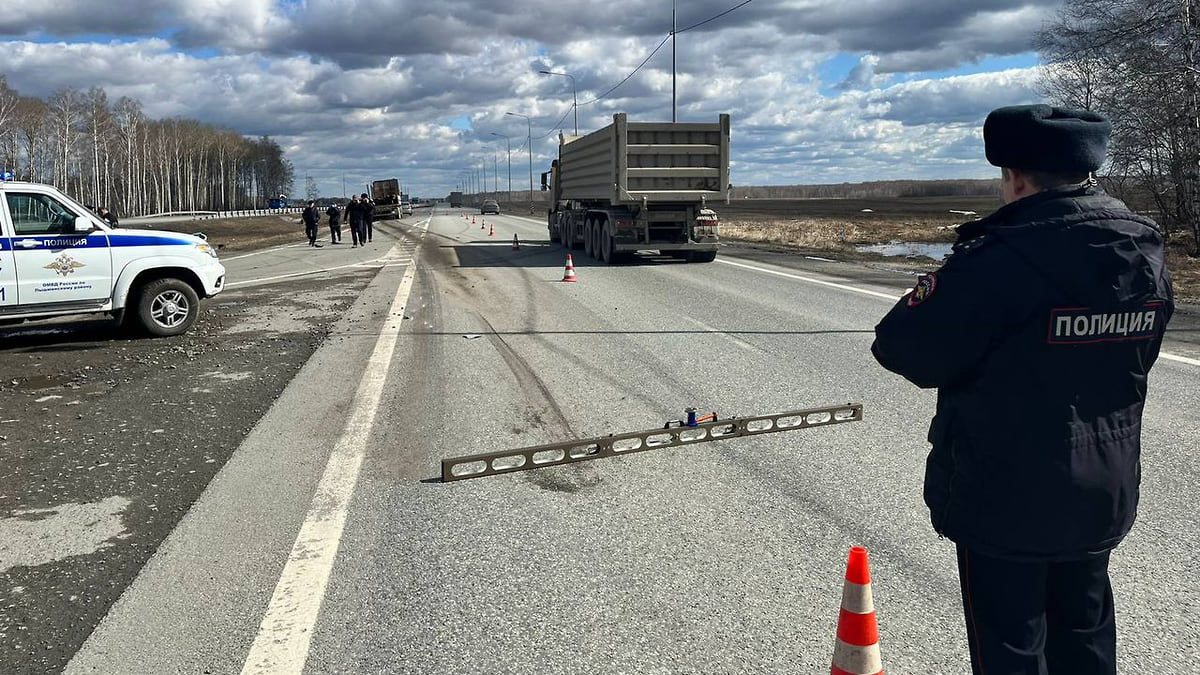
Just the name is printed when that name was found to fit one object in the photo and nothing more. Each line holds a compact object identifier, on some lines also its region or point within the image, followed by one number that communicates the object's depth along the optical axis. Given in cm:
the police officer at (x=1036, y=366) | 205
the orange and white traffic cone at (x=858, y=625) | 248
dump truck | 1892
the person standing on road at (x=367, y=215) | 3157
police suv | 963
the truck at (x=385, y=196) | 6606
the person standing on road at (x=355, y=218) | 3042
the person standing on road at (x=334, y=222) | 3281
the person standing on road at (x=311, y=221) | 3144
